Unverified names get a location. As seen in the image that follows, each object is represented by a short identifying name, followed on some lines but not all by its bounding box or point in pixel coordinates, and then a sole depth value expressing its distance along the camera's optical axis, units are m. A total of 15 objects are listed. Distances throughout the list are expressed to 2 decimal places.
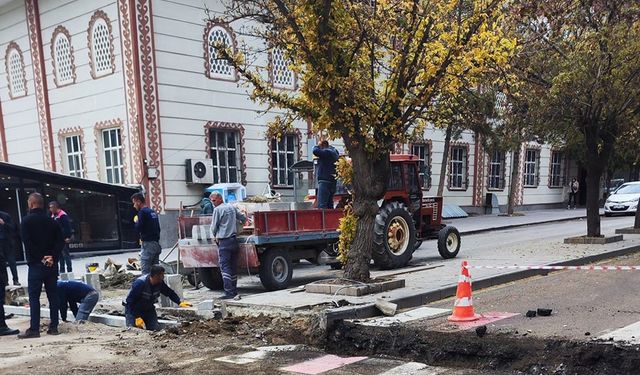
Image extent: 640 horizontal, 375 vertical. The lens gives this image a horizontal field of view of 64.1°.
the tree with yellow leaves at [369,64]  7.33
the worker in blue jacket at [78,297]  7.41
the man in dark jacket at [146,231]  8.79
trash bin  27.30
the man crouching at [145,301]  6.71
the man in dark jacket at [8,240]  9.31
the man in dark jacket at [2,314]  6.96
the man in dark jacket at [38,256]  6.76
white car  23.75
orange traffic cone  6.49
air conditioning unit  16.31
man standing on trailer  10.66
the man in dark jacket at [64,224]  11.09
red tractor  9.08
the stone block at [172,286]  7.80
